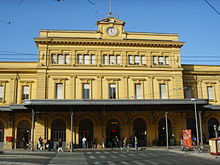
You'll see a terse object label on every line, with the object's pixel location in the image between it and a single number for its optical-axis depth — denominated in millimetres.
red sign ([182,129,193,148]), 27031
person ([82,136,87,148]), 33119
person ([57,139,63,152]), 29511
